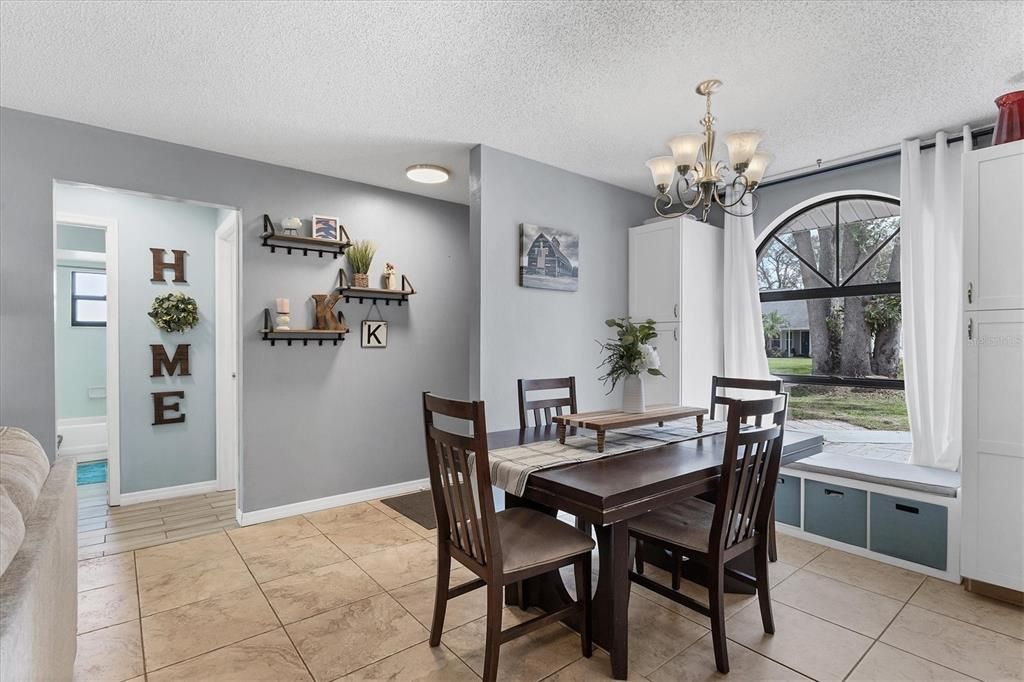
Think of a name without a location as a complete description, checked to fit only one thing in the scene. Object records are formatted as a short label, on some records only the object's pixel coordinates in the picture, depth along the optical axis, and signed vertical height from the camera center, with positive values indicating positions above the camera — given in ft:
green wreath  13.01 +0.74
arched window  11.66 +1.18
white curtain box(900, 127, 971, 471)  9.87 +0.89
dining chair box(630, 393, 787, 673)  6.10 -2.54
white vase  8.31 -0.92
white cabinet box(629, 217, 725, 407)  12.97 +1.08
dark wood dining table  5.54 -1.83
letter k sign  13.10 +0.16
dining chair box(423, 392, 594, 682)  5.61 -2.53
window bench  8.71 -3.23
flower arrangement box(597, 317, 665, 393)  8.13 -0.20
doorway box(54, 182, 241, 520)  12.47 -0.19
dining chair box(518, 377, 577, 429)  9.25 -1.21
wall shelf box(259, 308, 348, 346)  11.47 +0.12
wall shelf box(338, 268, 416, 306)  12.54 +1.22
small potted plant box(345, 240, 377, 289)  12.57 +1.97
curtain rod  9.69 +4.09
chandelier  7.13 +2.67
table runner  6.39 -1.62
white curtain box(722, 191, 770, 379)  13.10 +0.89
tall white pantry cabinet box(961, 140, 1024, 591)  7.70 -0.44
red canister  7.96 +3.57
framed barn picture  11.47 +1.95
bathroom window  17.56 +1.46
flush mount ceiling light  11.81 +3.98
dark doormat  11.64 -4.19
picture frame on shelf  12.08 +2.72
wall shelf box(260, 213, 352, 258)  11.39 +2.34
